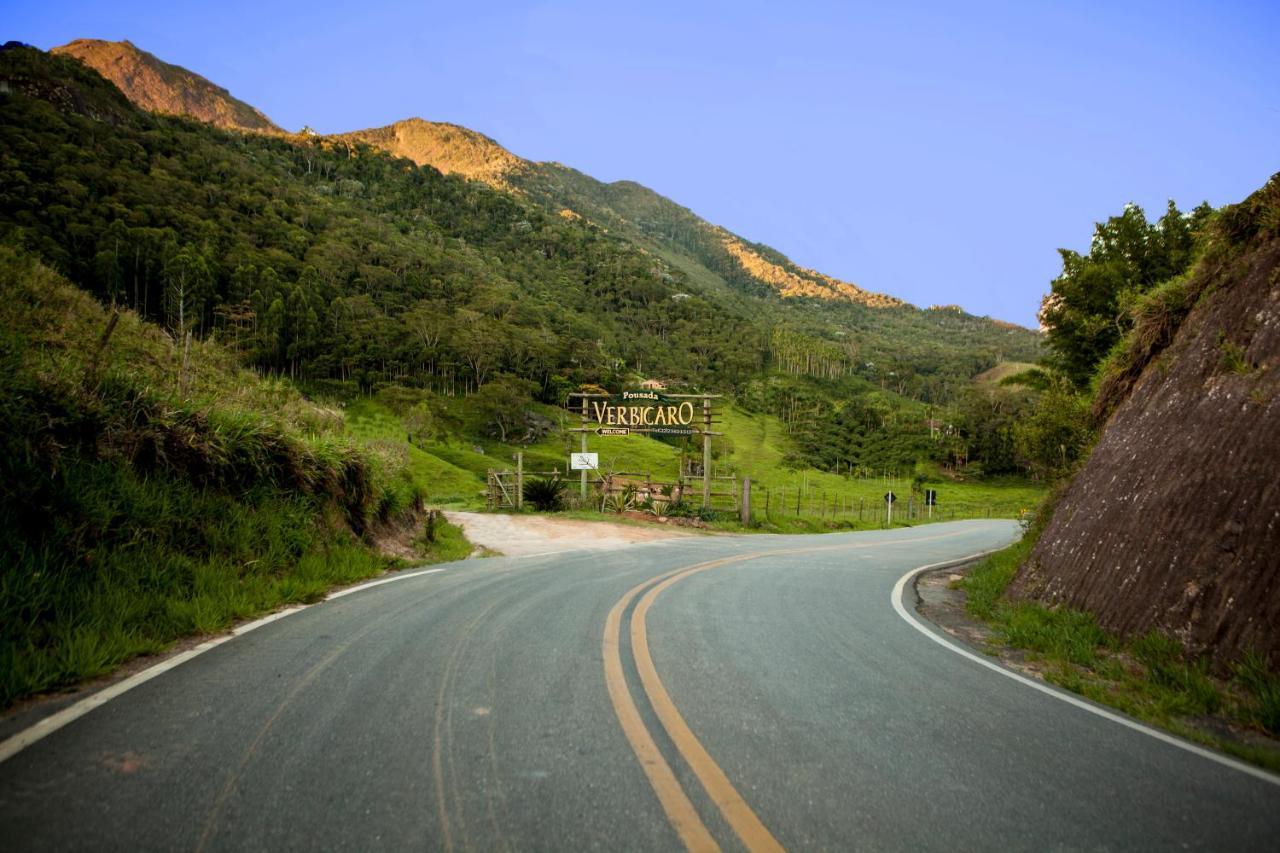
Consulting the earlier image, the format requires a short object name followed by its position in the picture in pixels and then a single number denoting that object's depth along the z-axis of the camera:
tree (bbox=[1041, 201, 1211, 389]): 17.31
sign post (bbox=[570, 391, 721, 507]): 27.22
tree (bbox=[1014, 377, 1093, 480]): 16.08
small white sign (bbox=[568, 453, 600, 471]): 26.49
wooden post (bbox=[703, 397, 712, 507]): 26.62
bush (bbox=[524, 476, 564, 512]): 25.58
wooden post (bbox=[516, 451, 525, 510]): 25.84
